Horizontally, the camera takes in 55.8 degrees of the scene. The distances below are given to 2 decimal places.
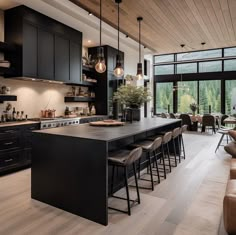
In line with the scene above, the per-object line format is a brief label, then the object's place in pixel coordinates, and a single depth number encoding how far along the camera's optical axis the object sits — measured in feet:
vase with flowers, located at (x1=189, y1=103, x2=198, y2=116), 31.05
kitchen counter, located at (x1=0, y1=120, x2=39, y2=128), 13.46
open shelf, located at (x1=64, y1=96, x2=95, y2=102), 20.93
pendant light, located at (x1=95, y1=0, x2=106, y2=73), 12.98
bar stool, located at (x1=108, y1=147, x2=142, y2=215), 8.71
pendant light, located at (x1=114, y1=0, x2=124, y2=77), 14.30
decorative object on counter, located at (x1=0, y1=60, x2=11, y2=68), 14.30
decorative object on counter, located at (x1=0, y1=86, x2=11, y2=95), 14.99
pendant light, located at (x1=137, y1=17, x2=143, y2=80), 16.83
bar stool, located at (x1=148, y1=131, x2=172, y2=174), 12.90
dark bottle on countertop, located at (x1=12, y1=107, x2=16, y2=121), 15.84
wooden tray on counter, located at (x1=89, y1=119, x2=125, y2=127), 12.31
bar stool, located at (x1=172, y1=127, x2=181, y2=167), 14.42
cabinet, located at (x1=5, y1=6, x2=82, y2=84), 14.70
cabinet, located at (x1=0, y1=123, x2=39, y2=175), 13.16
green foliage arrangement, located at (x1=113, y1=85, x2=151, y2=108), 14.07
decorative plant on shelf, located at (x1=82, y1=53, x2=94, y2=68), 22.50
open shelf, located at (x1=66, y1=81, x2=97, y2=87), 20.92
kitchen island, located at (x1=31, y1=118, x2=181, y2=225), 8.13
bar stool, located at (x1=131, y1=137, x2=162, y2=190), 11.20
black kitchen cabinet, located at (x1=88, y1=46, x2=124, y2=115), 23.24
